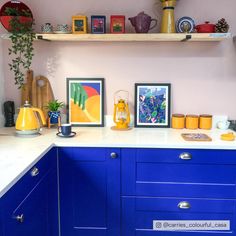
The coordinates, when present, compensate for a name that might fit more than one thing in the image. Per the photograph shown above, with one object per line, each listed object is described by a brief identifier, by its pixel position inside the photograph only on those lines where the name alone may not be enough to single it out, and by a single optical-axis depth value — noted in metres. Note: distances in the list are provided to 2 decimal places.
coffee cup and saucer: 2.27
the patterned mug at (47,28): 2.44
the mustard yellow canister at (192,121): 2.57
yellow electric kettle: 2.27
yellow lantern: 2.53
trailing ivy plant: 2.35
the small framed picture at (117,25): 2.42
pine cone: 2.36
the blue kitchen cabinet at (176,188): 2.13
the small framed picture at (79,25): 2.41
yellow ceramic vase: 2.41
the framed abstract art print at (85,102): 2.66
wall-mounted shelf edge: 2.30
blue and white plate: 2.42
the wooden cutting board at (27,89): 2.64
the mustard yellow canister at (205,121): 2.57
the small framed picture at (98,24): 2.43
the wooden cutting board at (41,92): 2.66
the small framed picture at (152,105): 2.63
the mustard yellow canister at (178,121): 2.57
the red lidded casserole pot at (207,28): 2.35
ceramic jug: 2.35
